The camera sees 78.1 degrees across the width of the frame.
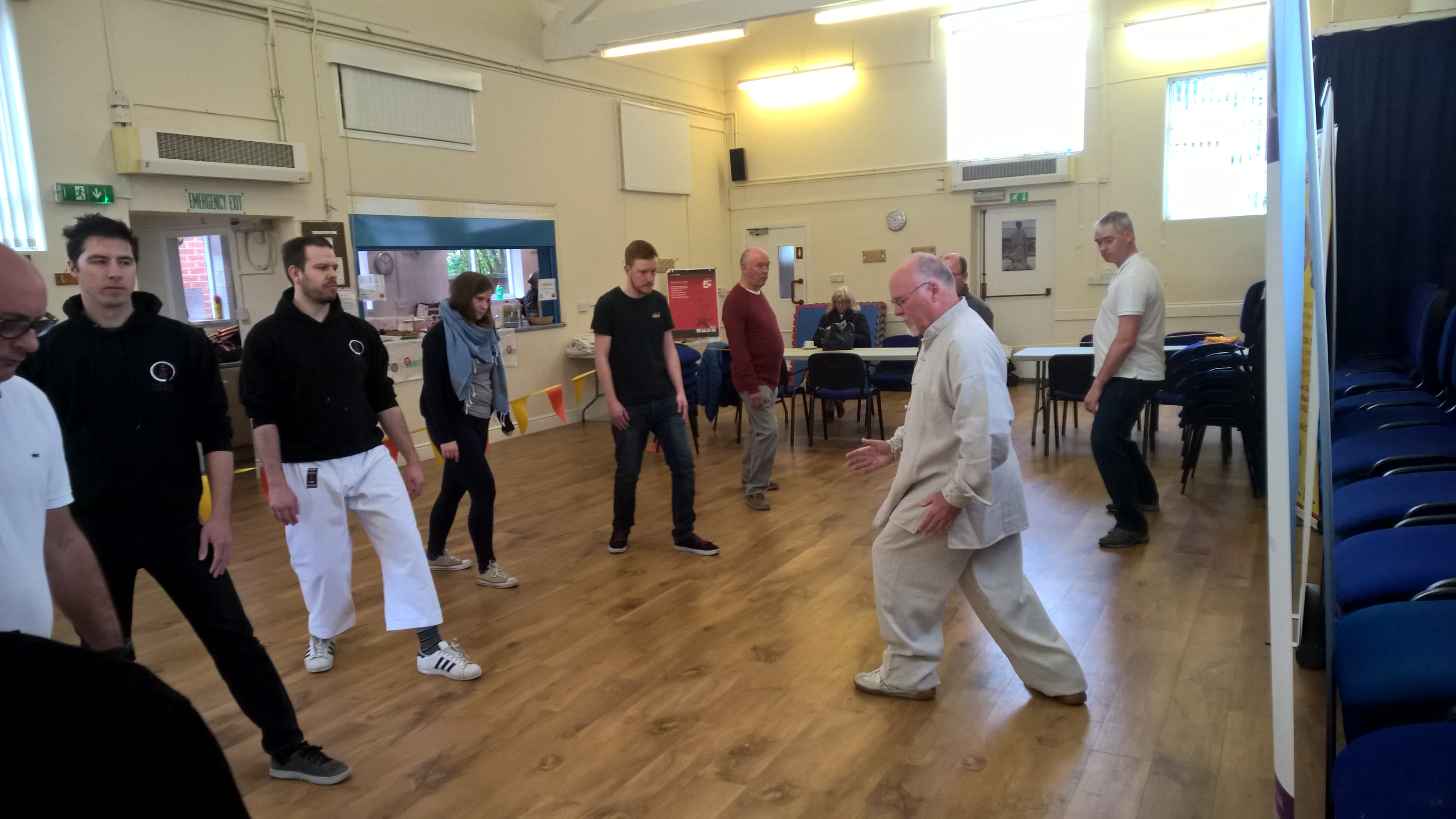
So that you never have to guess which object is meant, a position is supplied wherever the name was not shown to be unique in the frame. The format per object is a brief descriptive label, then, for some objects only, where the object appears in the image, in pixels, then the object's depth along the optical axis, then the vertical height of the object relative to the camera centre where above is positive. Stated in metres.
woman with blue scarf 4.27 -0.37
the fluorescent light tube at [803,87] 12.11 +2.84
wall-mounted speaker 13.07 +1.95
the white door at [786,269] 12.94 +0.41
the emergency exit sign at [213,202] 6.68 +1.00
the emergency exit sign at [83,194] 5.93 +1.00
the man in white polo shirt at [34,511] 1.24 -0.28
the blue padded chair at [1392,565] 2.40 -0.85
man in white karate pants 3.12 -0.40
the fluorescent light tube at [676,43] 9.05 +2.73
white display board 11.09 +1.97
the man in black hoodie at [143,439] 2.41 -0.28
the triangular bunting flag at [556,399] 7.01 -0.69
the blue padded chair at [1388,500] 2.98 -0.82
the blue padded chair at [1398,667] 1.86 -0.88
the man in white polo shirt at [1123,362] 4.49 -0.44
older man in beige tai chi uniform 2.73 -0.72
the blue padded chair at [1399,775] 1.48 -0.89
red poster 10.73 +0.07
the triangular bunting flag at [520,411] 6.15 -0.66
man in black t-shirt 4.77 -0.35
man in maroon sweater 5.66 -0.33
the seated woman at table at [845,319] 9.43 -0.28
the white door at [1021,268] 11.45 +0.18
